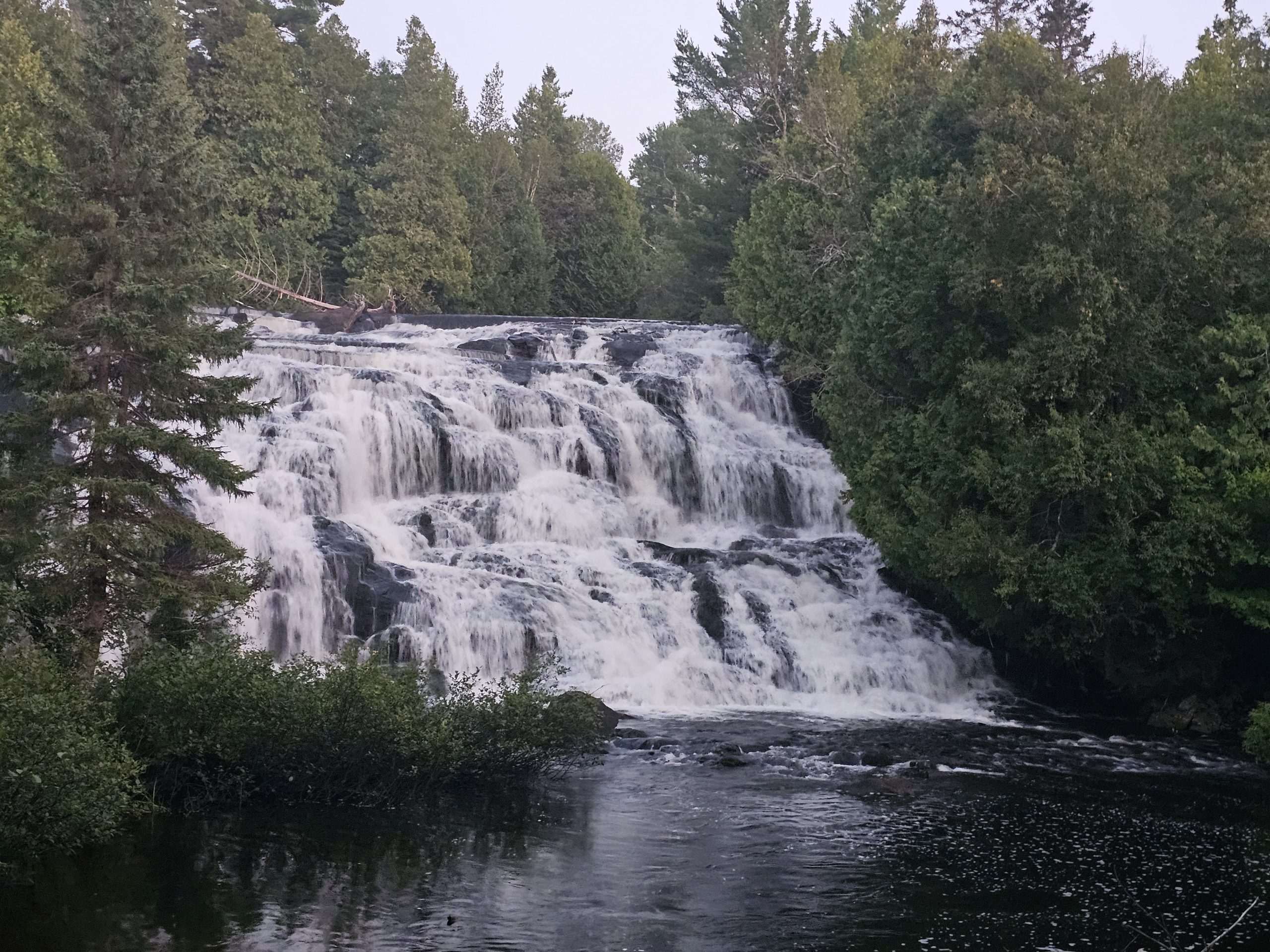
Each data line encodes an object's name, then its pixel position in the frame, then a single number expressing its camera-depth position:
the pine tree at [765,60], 52.12
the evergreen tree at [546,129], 68.94
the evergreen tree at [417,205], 55.03
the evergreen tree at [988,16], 39.81
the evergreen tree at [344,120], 57.22
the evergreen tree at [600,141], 100.68
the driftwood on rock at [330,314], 44.34
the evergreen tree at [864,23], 55.97
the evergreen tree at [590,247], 65.19
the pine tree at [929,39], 34.84
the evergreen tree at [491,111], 72.88
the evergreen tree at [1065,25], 39.53
